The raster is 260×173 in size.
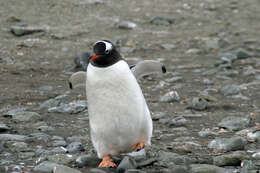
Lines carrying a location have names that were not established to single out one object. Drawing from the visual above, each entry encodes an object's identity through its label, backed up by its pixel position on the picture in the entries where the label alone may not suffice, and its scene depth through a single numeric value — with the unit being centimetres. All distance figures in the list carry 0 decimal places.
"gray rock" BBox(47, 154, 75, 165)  841
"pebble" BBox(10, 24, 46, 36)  2194
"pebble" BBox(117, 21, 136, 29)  2460
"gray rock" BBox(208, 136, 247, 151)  905
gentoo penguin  835
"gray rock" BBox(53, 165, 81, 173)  744
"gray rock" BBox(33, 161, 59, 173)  785
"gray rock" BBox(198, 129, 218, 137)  1055
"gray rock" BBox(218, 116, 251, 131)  1093
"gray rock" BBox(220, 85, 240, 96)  1467
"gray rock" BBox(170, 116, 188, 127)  1146
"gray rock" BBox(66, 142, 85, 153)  937
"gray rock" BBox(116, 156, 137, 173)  788
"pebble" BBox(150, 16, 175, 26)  2616
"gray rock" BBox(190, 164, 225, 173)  770
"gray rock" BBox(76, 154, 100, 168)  823
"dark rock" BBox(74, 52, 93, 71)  1764
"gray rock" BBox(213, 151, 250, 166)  809
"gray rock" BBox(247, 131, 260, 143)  971
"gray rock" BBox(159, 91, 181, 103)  1398
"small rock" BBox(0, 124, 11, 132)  1067
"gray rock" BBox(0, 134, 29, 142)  990
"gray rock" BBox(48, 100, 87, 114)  1289
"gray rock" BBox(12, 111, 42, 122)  1188
